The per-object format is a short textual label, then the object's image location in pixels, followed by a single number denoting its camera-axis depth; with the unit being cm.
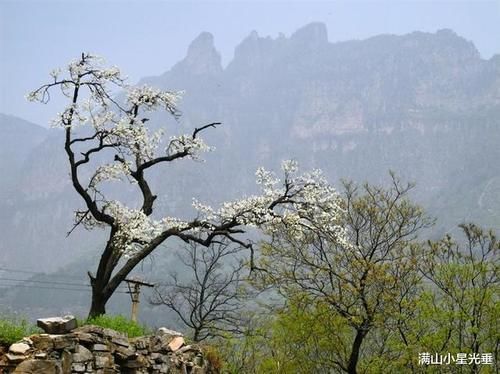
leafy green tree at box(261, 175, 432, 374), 1694
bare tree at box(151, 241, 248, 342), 2248
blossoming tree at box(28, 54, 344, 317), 1417
